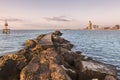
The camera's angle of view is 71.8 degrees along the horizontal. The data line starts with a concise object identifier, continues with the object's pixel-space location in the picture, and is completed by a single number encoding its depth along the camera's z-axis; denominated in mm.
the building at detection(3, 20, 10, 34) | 41152
